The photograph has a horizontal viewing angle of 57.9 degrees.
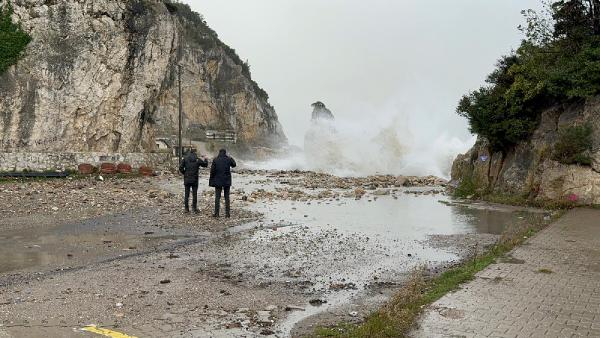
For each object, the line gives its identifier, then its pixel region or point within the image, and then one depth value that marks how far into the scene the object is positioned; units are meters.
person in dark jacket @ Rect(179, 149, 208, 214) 16.78
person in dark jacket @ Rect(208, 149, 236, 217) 15.89
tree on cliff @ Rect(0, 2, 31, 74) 29.33
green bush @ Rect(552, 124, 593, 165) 17.56
